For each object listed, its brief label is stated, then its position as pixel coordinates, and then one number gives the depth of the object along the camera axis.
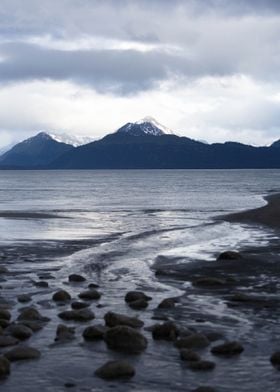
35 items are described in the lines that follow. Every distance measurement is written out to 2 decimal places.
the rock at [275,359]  12.15
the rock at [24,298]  17.98
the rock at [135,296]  18.08
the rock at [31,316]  15.51
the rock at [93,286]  20.42
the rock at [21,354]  12.30
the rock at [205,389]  10.48
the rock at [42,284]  20.38
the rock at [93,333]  13.87
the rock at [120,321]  14.70
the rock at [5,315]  15.30
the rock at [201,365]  11.84
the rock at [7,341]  13.15
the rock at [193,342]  13.28
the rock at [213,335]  13.88
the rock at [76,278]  21.62
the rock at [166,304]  17.09
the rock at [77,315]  15.71
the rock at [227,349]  12.86
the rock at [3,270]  23.43
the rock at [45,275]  22.28
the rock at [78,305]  17.08
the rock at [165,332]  13.92
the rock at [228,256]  26.89
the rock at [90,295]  18.55
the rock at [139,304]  17.22
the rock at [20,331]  13.86
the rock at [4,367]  11.41
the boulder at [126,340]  13.13
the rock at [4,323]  14.56
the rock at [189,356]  12.29
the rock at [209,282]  20.81
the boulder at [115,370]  11.45
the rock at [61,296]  18.06
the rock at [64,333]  13.87
